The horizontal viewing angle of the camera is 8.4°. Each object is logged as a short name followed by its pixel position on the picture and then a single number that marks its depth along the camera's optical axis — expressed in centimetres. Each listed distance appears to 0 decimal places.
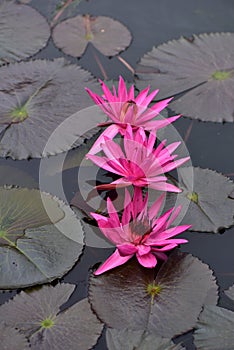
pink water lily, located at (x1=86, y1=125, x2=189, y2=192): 241
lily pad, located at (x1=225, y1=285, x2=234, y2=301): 231
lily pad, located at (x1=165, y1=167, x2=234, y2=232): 240
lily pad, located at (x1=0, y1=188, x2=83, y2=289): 233
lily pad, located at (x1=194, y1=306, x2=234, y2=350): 225
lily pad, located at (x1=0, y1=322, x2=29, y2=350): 224
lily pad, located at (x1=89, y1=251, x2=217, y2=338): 227
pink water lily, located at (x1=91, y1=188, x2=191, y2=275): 233
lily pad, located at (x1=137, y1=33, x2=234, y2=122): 258
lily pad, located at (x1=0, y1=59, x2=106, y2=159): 251
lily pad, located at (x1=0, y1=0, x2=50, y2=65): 270
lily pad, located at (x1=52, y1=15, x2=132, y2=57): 272
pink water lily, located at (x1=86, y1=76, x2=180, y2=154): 247
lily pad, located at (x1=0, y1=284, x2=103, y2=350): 226
